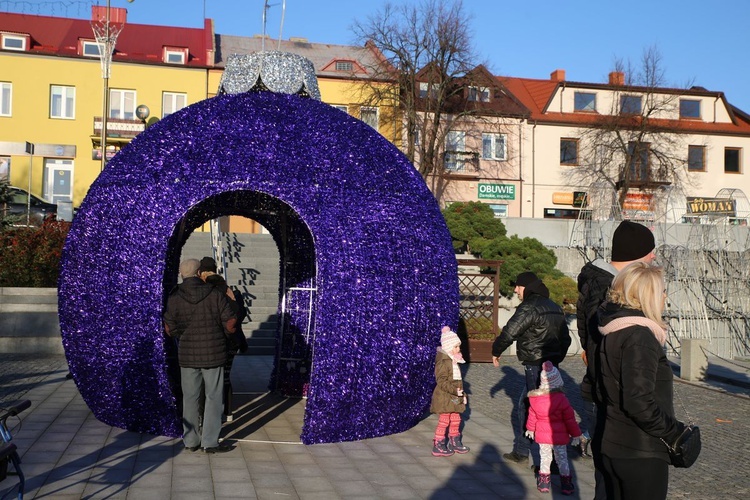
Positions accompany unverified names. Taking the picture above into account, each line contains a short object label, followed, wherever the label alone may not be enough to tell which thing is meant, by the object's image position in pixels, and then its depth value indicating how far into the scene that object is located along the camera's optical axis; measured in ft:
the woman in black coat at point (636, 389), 12.71
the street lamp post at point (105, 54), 69.51
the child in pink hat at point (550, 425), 22.70
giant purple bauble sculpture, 25.61
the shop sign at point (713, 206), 82.32
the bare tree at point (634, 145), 135.95
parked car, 66.39
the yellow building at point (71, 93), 124.57
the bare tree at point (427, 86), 128.06
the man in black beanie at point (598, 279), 15.78
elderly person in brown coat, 25.31
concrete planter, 49.37
